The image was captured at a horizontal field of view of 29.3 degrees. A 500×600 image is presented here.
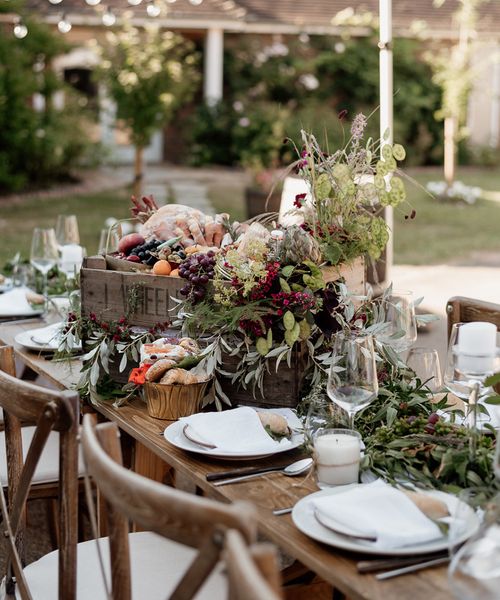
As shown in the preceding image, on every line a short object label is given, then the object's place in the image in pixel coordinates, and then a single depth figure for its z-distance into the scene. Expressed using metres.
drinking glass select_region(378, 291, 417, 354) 2.88
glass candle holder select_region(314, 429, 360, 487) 2.20
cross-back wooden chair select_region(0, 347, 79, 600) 2.24
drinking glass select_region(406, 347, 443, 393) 2.81
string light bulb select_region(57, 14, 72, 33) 10.52
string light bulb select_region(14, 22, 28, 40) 11.48
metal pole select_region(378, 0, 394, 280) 4.20
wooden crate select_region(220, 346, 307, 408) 2.77
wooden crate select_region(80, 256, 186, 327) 2.96
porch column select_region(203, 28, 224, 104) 18.88
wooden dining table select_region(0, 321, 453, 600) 1.77
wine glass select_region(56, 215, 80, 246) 4.79
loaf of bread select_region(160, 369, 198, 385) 2.69
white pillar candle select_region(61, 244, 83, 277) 4.53
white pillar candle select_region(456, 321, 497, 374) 2.31
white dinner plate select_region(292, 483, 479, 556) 1.81
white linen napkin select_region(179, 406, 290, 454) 2.41
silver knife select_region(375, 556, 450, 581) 1.80
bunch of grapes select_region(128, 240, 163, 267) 3.11
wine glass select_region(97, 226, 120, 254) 3.81
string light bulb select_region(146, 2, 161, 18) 9.29
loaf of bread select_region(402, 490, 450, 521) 1.96
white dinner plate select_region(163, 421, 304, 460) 2.36
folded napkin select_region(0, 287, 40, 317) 4.14
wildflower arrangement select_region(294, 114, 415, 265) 2.75
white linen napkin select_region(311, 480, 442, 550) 1.87
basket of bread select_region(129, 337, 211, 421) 2.70
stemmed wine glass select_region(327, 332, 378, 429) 2.31
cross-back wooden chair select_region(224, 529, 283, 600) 1.35
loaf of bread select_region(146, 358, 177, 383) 2.70
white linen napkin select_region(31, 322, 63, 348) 3.48
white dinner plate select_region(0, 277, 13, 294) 4.56
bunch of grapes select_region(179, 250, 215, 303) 2.81
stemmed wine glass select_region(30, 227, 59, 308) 4.39
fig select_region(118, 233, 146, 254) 3.19
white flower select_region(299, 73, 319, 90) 19.39
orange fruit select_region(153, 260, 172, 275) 3.00
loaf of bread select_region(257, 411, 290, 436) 2.50
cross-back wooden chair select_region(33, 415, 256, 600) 1.59
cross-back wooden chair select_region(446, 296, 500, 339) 3.53
